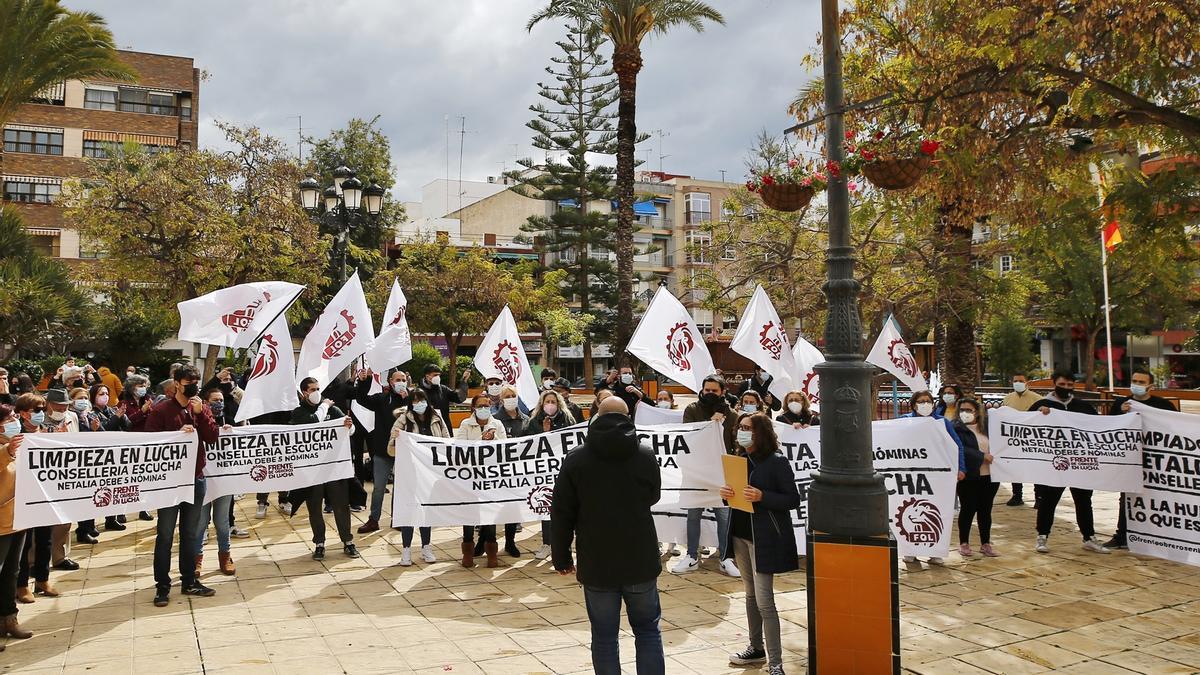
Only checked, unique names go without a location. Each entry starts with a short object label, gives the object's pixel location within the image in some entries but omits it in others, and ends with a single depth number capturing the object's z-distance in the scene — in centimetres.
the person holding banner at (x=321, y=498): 903
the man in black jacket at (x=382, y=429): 1012
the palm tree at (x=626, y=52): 1977
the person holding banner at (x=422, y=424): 901
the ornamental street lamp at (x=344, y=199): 1427
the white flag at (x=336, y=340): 1037
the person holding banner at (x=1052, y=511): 935
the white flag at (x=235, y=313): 915
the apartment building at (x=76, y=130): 4319
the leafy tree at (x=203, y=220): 2084
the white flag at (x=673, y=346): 1023
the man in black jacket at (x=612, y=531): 468
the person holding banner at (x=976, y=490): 893
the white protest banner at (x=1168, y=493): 841
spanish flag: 1642
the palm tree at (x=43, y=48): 2358
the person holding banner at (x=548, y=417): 937
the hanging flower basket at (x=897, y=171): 661
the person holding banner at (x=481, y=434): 877
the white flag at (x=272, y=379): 920
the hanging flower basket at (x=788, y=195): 729
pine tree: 4525
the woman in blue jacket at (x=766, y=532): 556
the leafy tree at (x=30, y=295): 2331
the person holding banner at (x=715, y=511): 846
